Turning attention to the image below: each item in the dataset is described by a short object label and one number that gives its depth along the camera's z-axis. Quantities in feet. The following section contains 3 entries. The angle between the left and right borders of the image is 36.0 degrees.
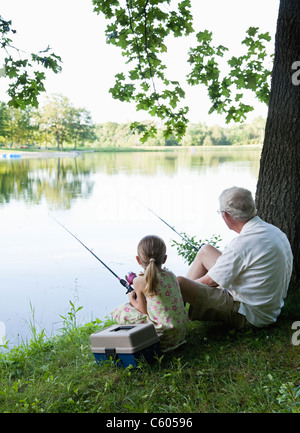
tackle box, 8.11
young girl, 8.69
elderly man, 9.07
